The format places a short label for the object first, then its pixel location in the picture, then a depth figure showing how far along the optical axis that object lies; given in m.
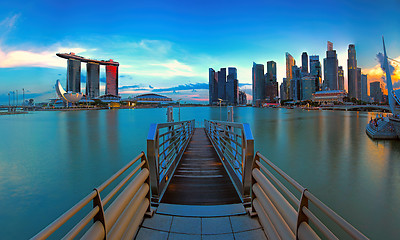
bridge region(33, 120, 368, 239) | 1.62
